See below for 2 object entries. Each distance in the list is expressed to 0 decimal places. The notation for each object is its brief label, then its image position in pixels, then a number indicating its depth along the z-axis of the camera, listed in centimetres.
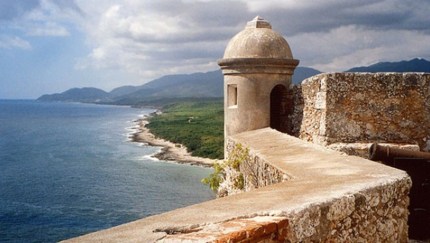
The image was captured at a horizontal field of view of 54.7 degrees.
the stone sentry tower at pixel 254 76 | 852
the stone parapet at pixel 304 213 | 222
